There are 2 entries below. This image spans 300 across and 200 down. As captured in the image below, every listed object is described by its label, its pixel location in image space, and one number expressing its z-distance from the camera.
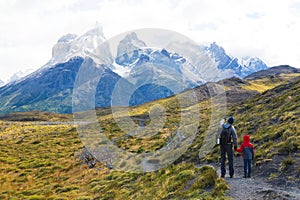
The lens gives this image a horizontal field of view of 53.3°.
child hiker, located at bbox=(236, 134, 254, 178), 15.67
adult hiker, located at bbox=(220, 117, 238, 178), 15.14
